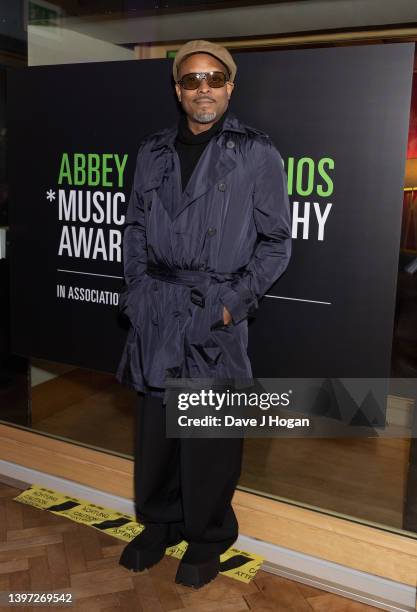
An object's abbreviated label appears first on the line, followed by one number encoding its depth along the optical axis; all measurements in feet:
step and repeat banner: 7.07
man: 6.80
